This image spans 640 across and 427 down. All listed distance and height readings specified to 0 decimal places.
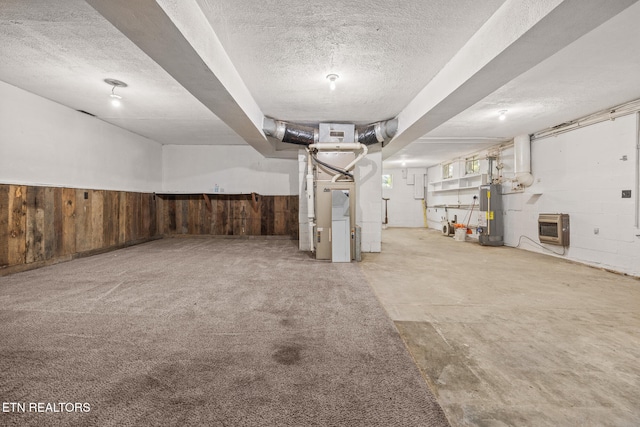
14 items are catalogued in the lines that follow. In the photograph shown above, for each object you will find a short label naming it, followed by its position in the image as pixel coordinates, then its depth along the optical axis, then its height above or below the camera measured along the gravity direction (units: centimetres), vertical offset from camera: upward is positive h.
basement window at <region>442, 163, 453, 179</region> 884 +145
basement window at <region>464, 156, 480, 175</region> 744 +139
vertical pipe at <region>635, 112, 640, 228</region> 356 +56
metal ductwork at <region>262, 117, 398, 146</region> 439 +141
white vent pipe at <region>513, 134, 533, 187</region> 537 +107
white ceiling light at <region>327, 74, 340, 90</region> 304 +162
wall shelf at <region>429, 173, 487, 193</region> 715 +91
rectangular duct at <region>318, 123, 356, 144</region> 466 +146
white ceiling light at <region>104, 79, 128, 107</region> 329 +171
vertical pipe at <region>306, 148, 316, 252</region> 475 +22
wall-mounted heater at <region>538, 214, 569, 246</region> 459 -32
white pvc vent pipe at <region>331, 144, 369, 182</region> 439 +85
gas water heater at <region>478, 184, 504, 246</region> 611 -13
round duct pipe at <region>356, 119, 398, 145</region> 439 +141
